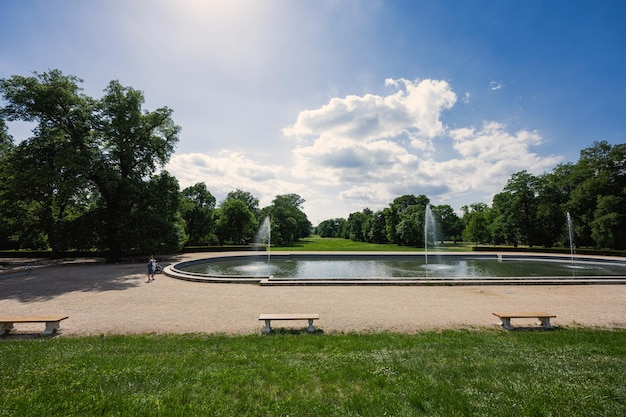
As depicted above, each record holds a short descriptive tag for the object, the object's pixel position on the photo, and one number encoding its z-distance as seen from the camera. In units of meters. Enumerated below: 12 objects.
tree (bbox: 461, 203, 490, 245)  53.66
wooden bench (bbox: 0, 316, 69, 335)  6.65
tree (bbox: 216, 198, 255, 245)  44.78
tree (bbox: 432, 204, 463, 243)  64.19
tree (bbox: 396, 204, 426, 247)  45.50
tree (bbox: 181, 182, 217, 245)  41.12
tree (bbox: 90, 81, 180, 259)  21.05
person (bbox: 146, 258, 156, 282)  14.26
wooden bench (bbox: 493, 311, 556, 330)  7.24
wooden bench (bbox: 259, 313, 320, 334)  6.85
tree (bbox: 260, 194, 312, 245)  50.13
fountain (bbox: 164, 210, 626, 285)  13.11
